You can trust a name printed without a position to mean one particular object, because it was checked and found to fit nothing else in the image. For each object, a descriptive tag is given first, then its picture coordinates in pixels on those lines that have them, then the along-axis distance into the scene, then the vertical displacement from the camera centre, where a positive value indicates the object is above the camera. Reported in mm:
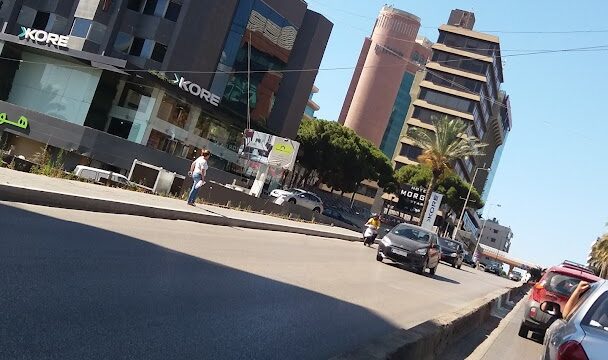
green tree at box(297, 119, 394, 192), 69062 +5065
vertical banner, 51500 +2052
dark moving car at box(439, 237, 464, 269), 37750 -564
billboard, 36947 +1823
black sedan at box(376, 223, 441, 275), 20750 -536
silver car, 4375 -313
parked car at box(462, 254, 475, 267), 55028 -897
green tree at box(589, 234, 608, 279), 56788 +3430
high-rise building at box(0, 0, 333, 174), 43406 +3892
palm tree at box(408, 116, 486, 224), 53938 +7476
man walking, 19438 -370
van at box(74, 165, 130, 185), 24619 -1720
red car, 12469 -277
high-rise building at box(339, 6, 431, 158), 152125 +31667
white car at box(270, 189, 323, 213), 45688 -334
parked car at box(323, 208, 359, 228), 51375 -821
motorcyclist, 29156 -496
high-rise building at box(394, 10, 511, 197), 103625 +24829
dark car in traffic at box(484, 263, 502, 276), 62759 -1010
